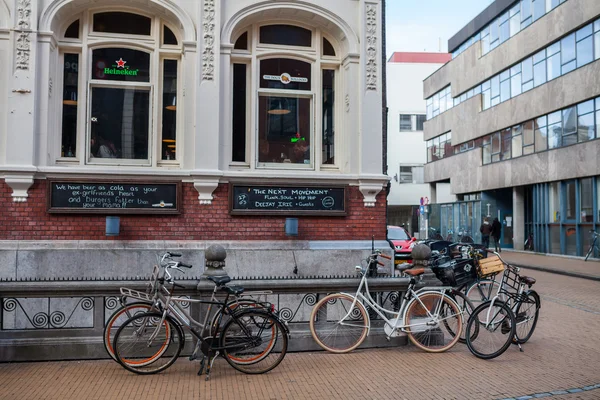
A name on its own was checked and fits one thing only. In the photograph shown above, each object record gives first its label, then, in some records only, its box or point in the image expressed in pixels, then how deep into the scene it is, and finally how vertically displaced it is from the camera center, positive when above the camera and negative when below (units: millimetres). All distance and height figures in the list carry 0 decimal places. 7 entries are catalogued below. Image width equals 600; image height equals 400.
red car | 20389 -650
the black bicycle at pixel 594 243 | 24930 -826
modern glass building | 26234 +5093
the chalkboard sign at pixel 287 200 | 9992 +375
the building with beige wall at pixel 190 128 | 9383 +1532
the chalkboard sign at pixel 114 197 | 9438 +393
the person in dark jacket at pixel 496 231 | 32000 -413
